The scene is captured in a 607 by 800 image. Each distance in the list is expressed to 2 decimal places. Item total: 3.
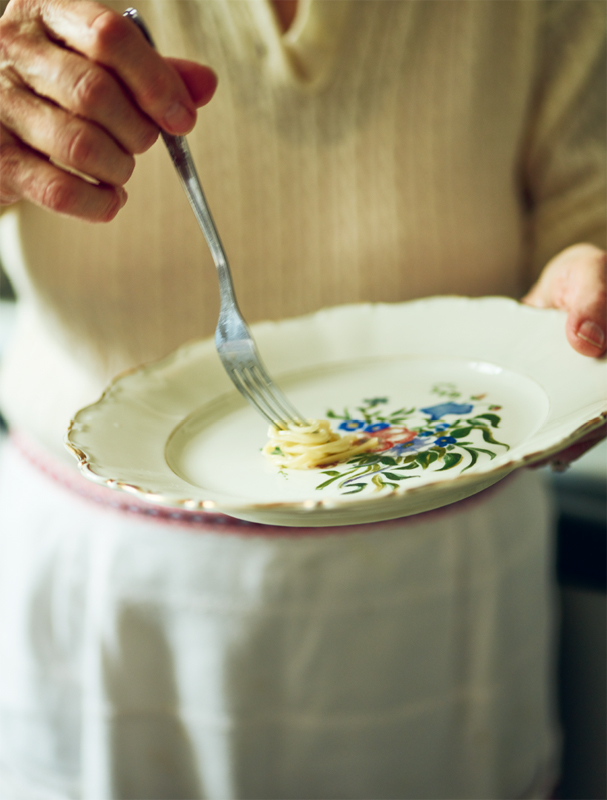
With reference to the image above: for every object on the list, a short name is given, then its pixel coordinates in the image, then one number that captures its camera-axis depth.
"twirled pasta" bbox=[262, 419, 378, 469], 0.30
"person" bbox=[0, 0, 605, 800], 0.47
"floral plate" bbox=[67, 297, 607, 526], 0.25
